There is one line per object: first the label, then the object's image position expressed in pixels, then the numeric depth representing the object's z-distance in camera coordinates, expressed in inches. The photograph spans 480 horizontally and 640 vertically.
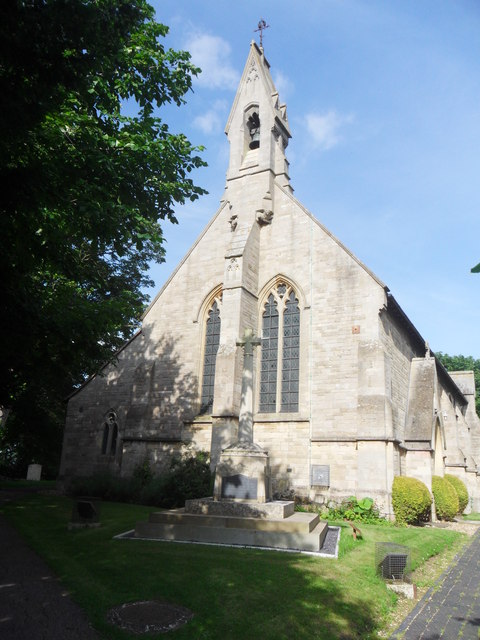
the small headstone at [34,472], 1179.9
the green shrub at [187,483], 660.1
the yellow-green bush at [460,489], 861.8
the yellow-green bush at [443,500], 709.9
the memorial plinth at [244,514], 414.0
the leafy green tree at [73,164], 219.9
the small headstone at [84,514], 488.1
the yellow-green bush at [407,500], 604.1
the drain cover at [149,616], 229.9
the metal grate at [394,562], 321.1
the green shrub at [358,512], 600.4
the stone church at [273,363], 663.8
